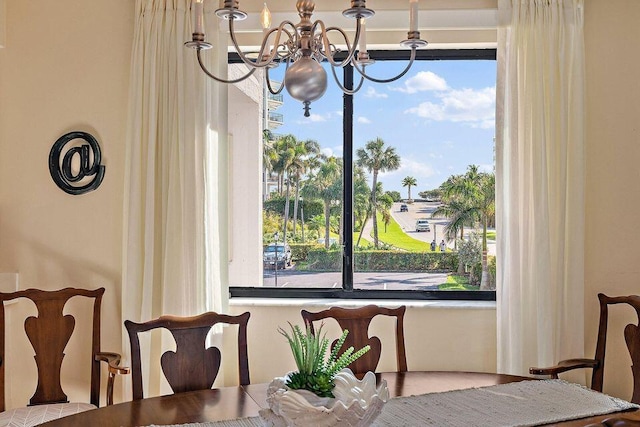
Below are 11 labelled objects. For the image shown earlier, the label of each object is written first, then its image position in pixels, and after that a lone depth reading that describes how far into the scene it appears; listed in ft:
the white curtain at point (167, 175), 11.17
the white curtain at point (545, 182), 10.91
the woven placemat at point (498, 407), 6.40
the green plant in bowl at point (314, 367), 5.76
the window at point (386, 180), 12.60
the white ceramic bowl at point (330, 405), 5.36
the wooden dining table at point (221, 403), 6.47
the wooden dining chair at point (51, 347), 9.67
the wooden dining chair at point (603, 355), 9.19
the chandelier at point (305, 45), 6.09
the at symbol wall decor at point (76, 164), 11.70
